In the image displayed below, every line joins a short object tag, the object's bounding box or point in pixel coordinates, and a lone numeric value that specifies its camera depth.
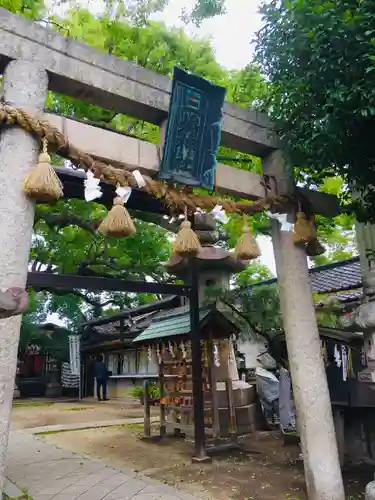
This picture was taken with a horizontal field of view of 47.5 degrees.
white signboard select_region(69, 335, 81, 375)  21.42
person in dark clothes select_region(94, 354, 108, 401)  20.03
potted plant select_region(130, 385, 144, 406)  17.40
